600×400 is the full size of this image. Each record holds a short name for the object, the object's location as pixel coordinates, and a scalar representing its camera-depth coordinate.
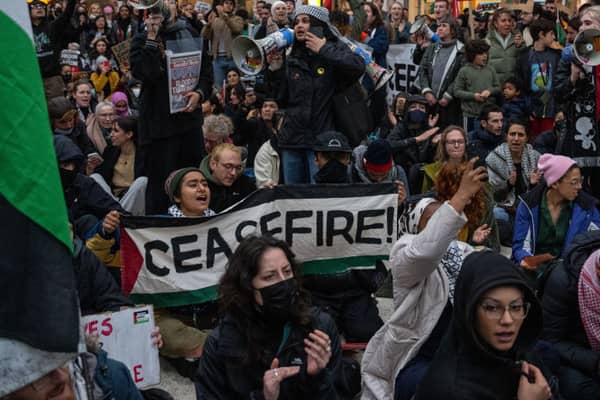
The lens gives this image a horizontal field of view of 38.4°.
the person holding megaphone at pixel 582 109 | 7.62
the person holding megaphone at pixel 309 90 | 6.71
